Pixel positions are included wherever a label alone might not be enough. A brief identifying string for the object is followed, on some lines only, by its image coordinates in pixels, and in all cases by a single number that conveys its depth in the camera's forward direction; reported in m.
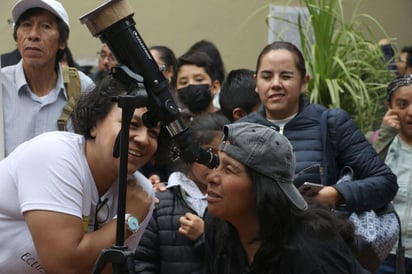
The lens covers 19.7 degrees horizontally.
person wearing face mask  7.53
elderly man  6.02
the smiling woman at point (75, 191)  3.95
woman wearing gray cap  4.12
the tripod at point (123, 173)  3.51
